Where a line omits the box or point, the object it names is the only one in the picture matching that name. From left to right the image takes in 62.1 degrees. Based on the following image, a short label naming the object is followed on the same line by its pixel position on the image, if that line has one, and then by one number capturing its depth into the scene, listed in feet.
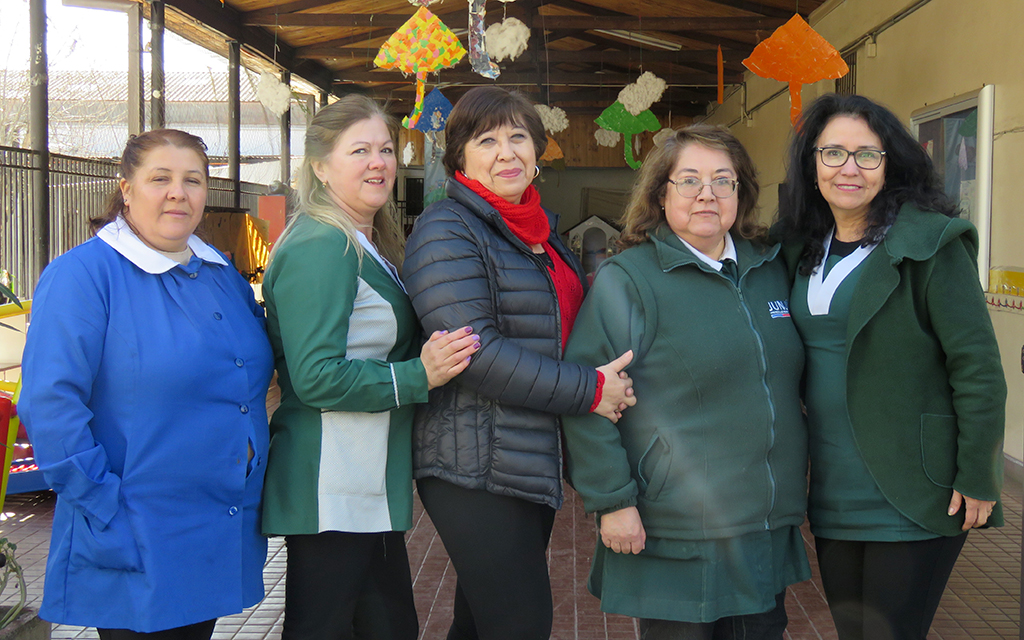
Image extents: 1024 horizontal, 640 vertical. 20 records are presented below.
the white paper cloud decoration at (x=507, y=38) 22.34
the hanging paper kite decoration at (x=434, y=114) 27.76
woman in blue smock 5.45
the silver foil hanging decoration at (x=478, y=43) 17.52
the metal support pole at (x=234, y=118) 34.76
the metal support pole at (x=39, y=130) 21.59
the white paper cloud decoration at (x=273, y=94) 27.35
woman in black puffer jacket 5.92
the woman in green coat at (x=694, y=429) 6.01
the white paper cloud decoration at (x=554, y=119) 32.32
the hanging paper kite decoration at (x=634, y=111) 30.19
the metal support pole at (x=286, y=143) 41.68
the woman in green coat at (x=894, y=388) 5.98
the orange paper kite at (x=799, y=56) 19.24
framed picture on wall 17.49
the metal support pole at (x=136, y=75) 27.81
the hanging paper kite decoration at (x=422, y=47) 19.31
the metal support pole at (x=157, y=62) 28.30
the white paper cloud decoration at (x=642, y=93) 30.14
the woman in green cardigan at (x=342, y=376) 5.96
